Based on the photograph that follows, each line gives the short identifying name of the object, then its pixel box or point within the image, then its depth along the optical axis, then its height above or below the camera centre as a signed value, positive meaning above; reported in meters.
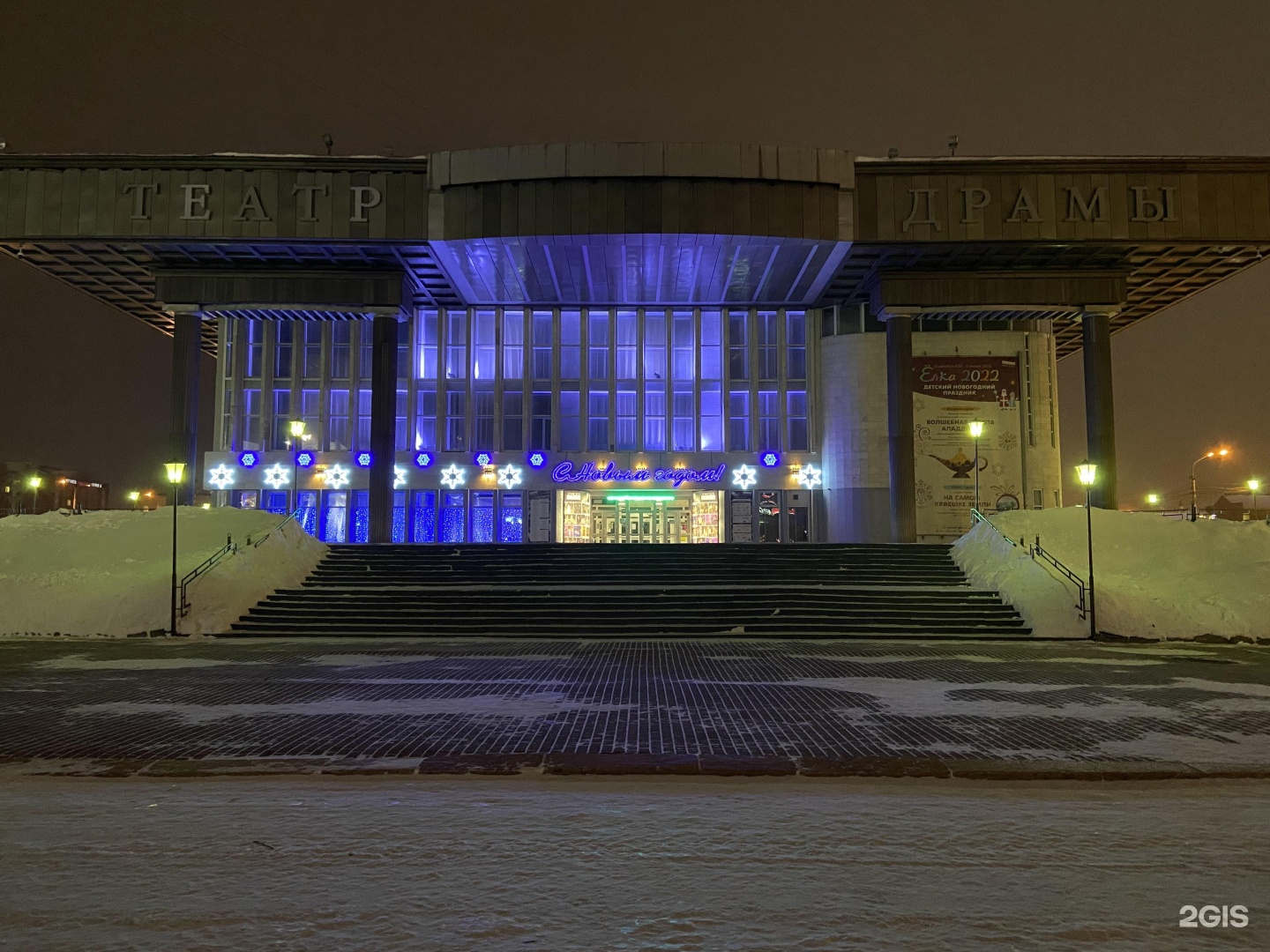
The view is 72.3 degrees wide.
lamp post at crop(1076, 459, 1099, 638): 22.80 +1.16
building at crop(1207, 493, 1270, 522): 64.28 +0.69
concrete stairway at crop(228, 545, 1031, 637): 21.88 -2.08
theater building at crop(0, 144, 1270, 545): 32.91 +9.37
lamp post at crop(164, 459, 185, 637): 22.66 +1.31
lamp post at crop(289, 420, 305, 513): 33.06 +3.34
